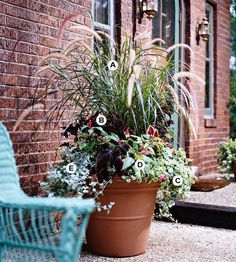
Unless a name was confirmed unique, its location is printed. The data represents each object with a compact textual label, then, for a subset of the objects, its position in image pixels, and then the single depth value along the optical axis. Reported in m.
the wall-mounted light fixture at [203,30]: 6.60
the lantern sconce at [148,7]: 5.07
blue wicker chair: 1.59
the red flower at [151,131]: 3.28
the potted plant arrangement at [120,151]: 3.09
